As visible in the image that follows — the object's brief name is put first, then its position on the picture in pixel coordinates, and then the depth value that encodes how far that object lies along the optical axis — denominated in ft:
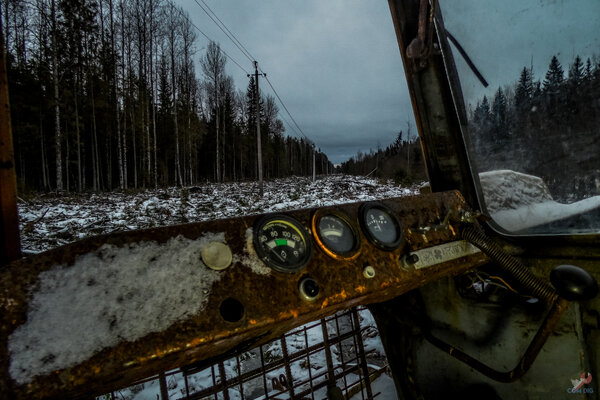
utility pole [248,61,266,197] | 49.06
